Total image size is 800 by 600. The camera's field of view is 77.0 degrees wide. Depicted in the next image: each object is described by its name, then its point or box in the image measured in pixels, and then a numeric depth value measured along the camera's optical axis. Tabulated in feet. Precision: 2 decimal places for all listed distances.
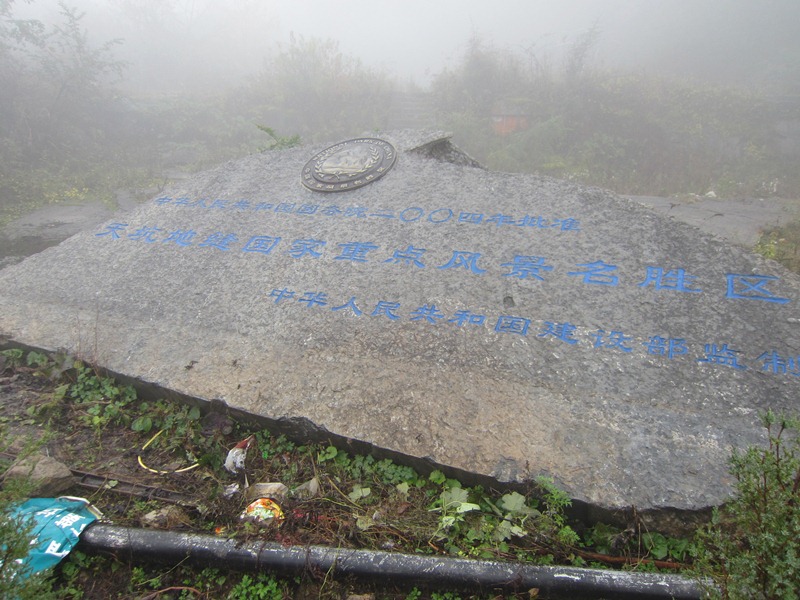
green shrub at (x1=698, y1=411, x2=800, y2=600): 3.43
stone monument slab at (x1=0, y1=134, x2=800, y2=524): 6.66
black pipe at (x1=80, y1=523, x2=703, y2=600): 5.08
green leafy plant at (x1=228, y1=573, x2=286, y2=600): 5.65
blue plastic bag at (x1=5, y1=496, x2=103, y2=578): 5.78
